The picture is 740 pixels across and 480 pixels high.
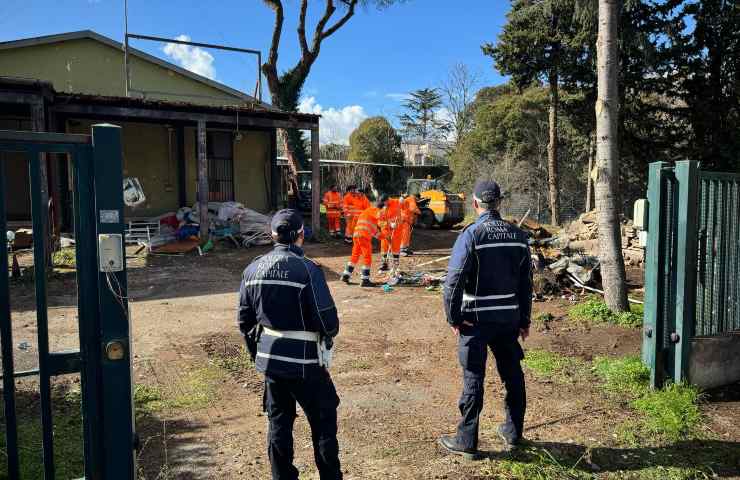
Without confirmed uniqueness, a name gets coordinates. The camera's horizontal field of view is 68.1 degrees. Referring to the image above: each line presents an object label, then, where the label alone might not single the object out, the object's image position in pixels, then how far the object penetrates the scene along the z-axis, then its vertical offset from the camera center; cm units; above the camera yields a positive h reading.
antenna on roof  1541 +402
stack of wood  1336 -122
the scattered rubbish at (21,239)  1230 -81
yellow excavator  2095 -34
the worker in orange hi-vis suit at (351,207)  1310 -15
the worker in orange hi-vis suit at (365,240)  1023 -73
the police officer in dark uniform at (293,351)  311 -86
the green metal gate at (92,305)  230 -44
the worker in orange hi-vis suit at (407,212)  1243 -28
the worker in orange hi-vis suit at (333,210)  1683 -28
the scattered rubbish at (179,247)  1355 -113
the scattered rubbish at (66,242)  1295 -93
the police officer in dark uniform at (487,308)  384 -77
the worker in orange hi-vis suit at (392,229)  1130 -59
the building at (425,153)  3917 +397
